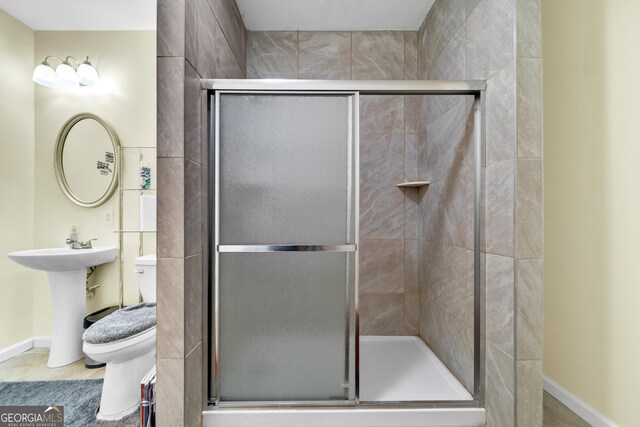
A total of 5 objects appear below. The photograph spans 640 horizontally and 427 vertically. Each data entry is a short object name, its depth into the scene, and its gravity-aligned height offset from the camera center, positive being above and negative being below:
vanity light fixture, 1.86 +0.91
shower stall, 1.41 -0.21
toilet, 1.53 -0.77
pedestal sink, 1.95 -0.58
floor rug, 1.60 -1.08
